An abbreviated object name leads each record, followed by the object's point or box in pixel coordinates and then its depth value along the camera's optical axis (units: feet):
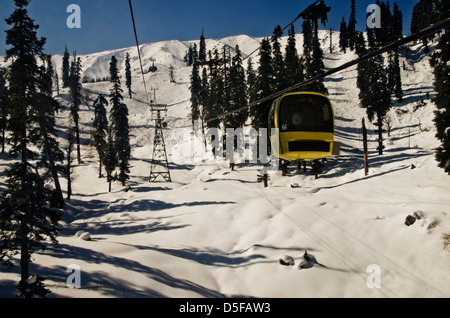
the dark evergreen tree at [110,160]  142.94
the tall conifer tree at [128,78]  343.26
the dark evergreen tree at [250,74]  271.33
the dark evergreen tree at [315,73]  117.66
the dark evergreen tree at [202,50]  418.31
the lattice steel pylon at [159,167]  150.05
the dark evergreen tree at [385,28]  221.66
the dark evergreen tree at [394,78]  205.98
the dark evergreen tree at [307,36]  355.77
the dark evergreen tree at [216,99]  163.10
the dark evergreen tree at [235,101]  142.41
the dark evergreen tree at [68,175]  116.59
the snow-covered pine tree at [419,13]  305.28
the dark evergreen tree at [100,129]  161.58
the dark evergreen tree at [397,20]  288.71
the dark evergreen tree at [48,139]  76.86
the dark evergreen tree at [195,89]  244.01
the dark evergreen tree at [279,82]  118.32
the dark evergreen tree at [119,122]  149.69
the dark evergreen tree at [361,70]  200.54
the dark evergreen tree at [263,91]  116.47
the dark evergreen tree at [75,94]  186.91
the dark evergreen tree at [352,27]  307.03
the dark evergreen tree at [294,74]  122.31
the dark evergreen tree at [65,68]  377.50
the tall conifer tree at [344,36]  349.41
